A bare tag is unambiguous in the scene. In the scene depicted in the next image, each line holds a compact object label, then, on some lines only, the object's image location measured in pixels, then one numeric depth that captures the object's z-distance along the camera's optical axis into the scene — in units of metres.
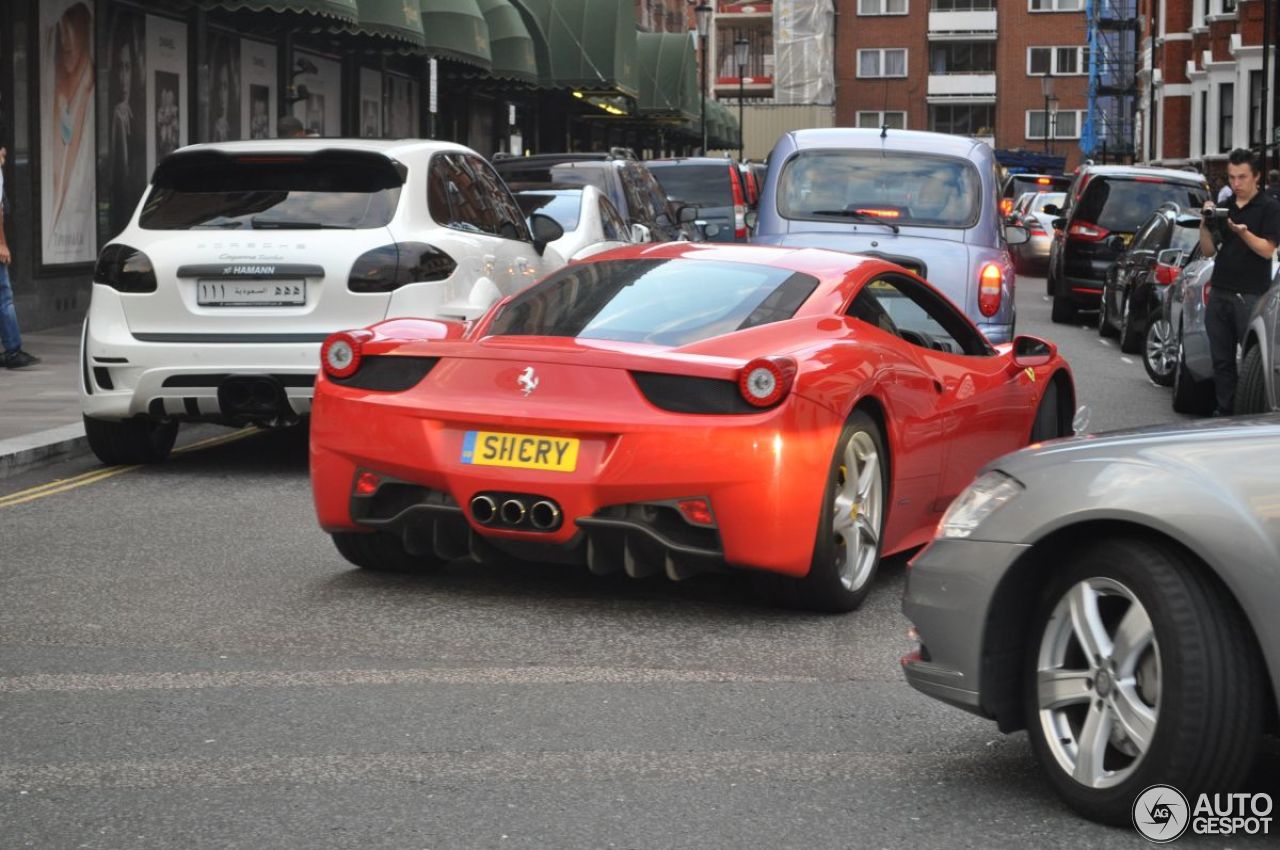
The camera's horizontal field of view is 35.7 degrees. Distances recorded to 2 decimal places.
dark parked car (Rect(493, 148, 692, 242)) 19.66
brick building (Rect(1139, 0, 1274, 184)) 49.38
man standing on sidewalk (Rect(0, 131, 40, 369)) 16.05
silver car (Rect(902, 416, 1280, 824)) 4.14
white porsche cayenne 10.27
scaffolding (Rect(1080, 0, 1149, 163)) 91.88
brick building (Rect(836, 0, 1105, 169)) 107.06
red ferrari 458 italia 6.62
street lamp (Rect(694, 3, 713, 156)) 63.62
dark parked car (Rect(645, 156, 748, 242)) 28.30
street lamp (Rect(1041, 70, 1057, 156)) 97.31
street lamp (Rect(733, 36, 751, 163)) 66.45
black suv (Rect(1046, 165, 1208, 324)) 24.34
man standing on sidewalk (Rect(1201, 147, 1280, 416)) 12.38
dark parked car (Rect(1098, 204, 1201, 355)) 17.30
